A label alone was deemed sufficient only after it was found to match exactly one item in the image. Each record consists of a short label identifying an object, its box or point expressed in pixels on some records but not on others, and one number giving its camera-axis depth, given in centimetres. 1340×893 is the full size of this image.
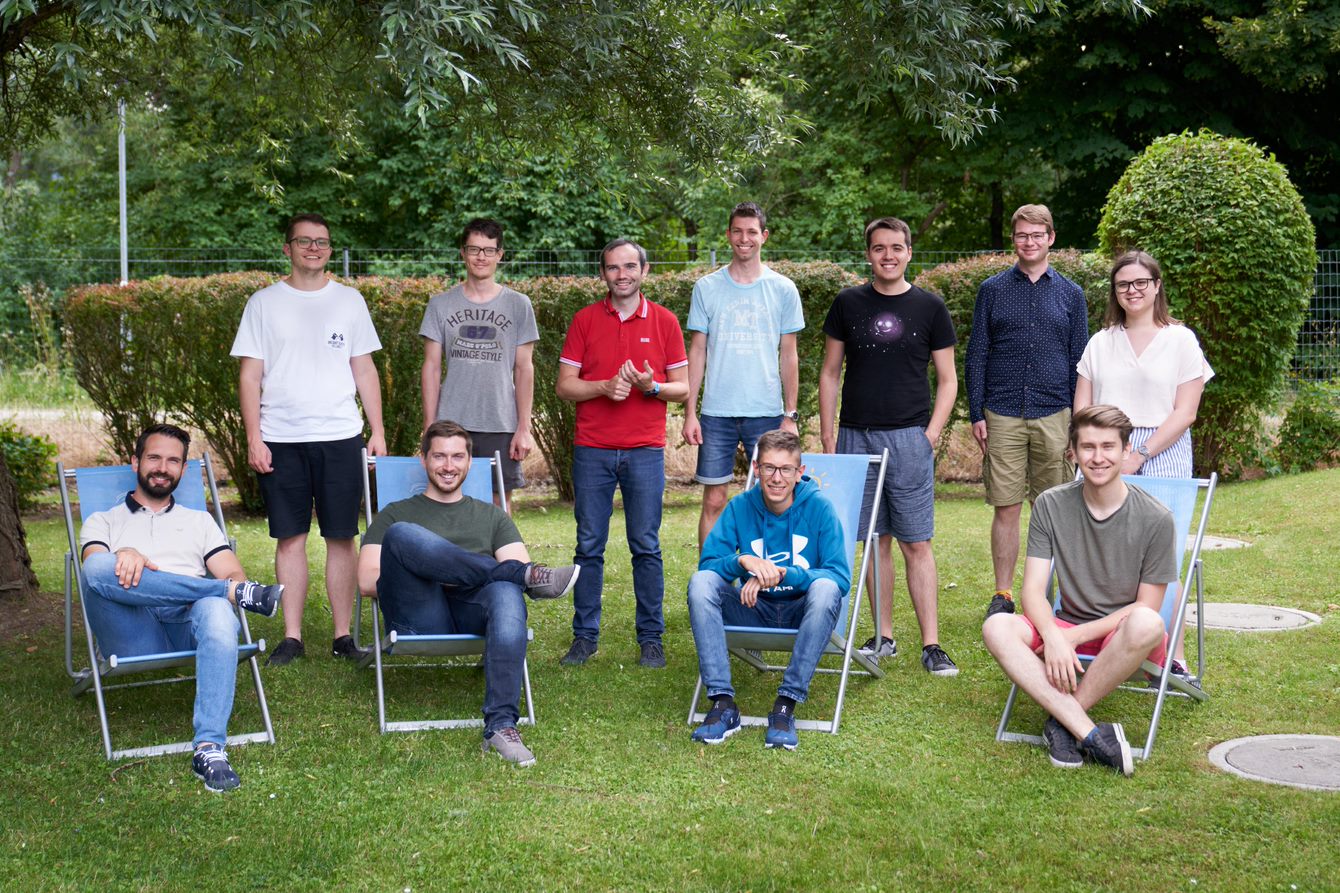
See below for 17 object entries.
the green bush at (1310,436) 1116
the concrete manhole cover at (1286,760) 406
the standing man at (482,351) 579
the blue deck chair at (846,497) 516
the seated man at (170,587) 428
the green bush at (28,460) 1039
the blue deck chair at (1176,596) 454
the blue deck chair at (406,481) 548
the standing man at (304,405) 555
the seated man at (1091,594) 430
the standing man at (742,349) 580
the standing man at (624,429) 566
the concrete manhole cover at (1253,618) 608
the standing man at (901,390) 554
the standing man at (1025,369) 580
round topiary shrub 1016
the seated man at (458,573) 451
